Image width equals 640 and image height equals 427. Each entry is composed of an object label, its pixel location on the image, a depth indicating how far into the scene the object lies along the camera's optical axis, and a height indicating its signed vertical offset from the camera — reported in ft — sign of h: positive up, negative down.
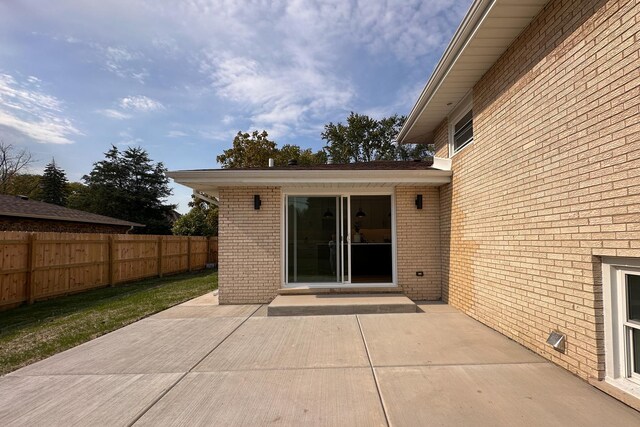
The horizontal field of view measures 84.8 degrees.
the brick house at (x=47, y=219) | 40.93 +1.66
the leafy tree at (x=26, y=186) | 104.63 +15.25
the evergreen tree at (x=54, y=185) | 134.00 +17.95
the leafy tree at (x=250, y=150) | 82.38 +19.07
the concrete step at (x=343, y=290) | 25.25 -4.35
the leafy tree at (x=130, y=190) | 108.88 +13.22
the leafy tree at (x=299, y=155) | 88.21 +21.54
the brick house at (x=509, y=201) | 10.41 +1.50
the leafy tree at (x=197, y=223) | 78.54 +1.73
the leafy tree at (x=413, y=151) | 104.83 +23.79
